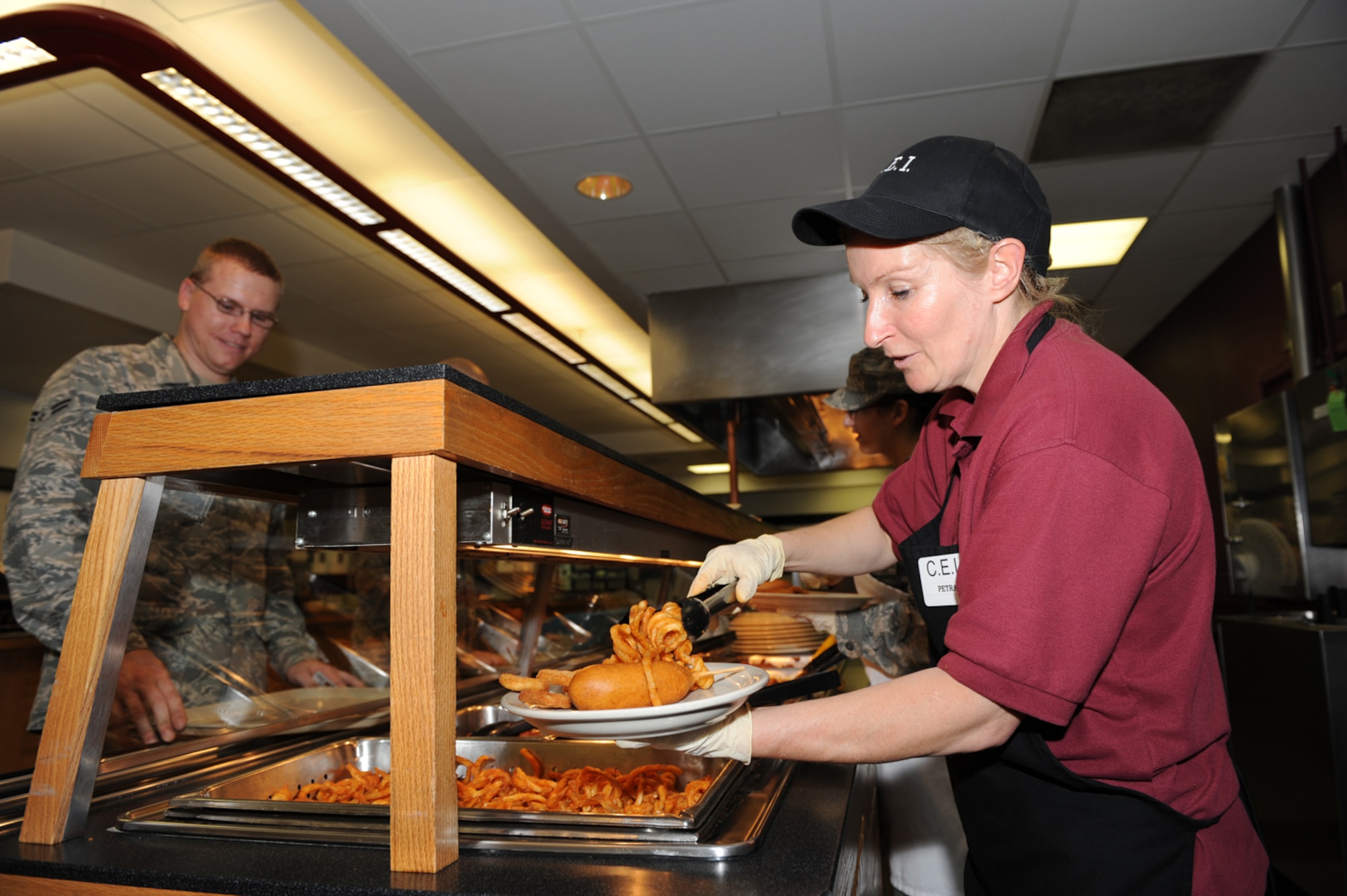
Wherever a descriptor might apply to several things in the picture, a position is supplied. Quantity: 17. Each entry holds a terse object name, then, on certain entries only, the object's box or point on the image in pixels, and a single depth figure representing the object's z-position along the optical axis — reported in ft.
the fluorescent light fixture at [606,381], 25.71
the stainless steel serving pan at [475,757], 3.55
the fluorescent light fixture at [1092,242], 15.10
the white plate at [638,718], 2.82
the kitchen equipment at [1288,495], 12.12
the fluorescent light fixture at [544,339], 20.57
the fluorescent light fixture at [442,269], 15.29
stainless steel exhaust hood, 15.44
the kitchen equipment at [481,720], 6.40
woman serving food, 2.94
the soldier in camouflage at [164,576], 5.28
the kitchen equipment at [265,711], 5.54
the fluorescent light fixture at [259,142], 10.43
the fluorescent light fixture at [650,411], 30.66
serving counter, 3.06
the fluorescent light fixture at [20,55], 9.79
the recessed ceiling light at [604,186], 12.98
